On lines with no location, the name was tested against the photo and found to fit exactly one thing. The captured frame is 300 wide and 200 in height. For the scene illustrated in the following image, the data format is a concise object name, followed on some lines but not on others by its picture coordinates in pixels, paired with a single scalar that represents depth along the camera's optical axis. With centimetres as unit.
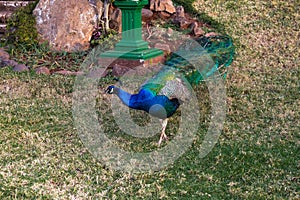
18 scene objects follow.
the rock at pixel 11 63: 709
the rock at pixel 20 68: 689
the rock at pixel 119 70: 673
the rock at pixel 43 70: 684
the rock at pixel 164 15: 868
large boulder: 763
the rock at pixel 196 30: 806
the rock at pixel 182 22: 834
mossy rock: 762
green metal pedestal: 677
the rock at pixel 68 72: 682
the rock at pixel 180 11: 862
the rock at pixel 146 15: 846
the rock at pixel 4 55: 730
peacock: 428
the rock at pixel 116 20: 797
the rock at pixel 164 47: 755
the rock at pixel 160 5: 862
